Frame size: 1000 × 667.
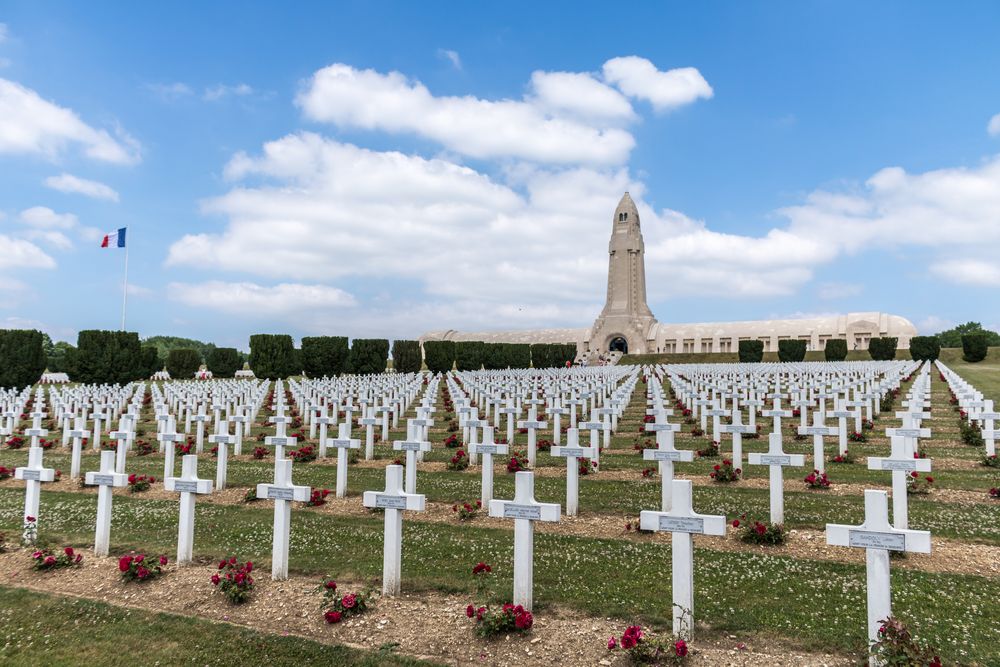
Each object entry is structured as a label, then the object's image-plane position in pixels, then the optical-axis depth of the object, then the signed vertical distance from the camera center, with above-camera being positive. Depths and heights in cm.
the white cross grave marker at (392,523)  472 -131
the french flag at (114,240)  3634 +677
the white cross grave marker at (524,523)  429 -120
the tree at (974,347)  4788 +126
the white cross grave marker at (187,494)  548 -130
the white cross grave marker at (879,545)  349 -107
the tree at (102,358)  2997 -29
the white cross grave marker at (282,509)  501 -130
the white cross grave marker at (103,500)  582 -144
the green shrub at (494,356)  4603 +8
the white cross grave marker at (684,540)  384 -117
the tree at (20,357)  2786 -26
